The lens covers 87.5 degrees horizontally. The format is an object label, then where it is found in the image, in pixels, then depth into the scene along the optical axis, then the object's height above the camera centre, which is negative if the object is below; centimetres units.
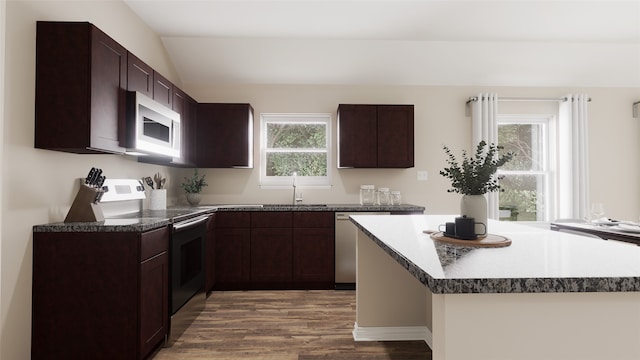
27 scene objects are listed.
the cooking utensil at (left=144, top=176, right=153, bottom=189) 317 +3
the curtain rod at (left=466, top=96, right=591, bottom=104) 442 +114
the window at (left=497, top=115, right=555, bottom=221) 458 +21
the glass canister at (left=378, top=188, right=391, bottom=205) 427 -15
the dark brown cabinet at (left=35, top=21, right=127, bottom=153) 198 +59
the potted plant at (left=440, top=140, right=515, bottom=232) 160 +0
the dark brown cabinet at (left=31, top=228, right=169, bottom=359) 196 -66
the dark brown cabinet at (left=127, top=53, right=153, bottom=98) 244 +83
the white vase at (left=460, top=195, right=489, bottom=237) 159 -12
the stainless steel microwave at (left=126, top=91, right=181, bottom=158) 242 +46
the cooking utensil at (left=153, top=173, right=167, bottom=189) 333 +4
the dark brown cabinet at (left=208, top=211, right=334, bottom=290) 371 -74
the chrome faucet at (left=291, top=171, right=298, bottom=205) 431 -5
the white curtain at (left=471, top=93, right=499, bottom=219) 429 +80
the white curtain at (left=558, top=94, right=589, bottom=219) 430 +35
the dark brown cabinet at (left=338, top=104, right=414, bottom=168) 409 +60
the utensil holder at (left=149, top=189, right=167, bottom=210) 323 -16
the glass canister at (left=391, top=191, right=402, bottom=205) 425 -18
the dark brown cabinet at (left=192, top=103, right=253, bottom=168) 401 +60
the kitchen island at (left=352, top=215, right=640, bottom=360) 89 -35
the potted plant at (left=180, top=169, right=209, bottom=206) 388 -7
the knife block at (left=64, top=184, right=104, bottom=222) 213 -15
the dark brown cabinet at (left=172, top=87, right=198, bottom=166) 345 +67
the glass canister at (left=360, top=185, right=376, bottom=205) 430 -14
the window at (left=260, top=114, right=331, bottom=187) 446 +46
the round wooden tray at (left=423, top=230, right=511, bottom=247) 140 -25
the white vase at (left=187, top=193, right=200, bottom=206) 388 -18
